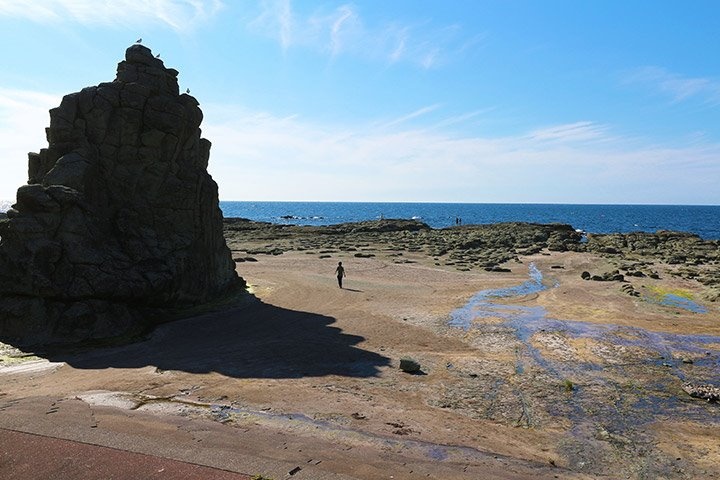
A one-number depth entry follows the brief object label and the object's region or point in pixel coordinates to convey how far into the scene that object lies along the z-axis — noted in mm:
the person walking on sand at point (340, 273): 41906
